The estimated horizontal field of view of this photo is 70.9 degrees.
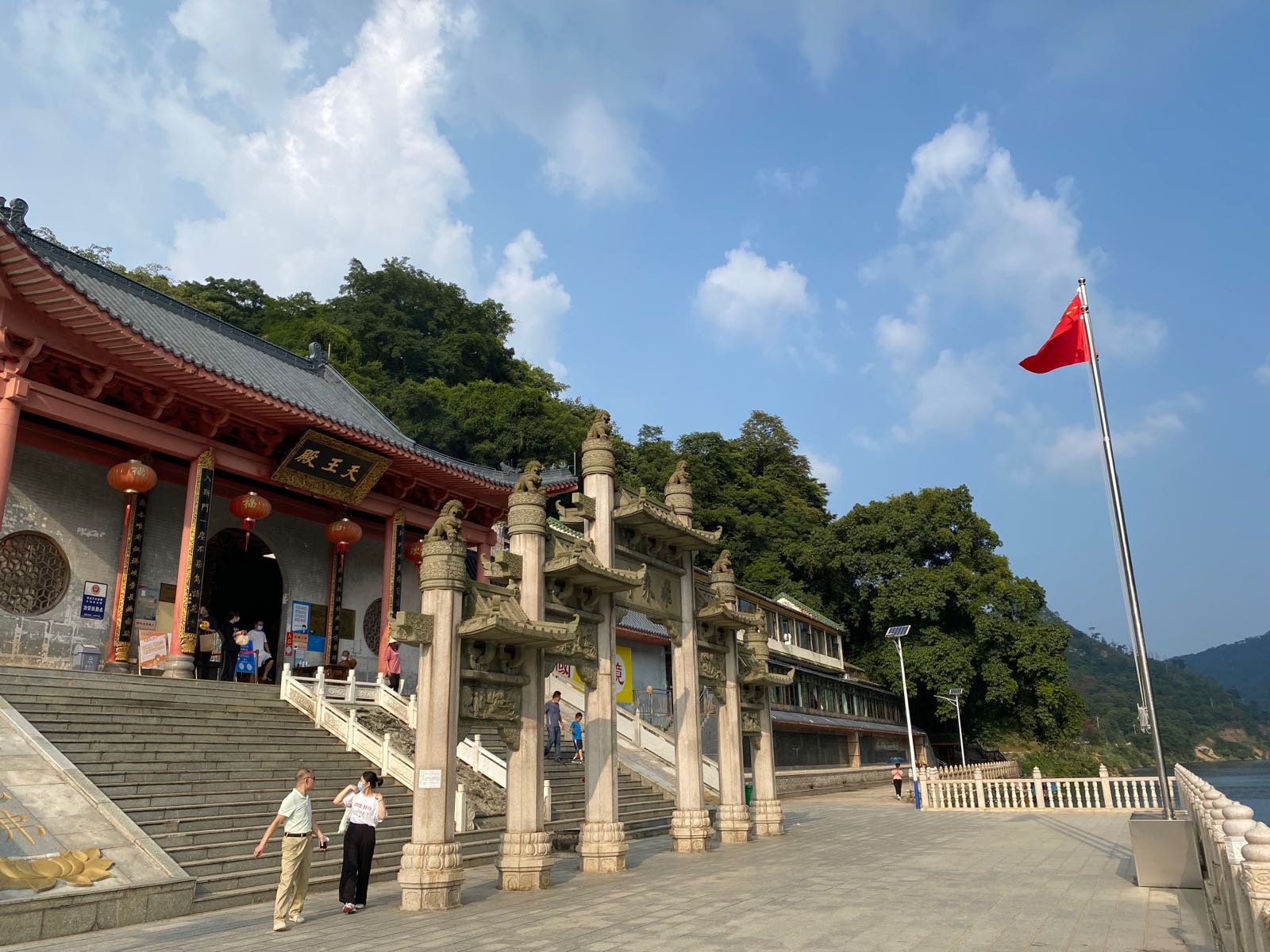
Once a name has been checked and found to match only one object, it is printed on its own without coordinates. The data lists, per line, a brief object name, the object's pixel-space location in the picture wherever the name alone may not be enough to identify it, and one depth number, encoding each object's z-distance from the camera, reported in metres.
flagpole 10.34
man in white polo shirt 7.79
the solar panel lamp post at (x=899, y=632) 26.64
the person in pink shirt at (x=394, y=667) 19.80
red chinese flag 12.59
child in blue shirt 19.09
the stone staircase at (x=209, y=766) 9.73
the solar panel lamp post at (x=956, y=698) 38.04
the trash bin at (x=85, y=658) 16.31
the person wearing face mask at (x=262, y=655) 18.20
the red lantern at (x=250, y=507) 18.17
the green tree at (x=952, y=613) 42.41
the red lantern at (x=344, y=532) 20.70
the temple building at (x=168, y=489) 15.12
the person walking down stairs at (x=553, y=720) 18.39
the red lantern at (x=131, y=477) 16.27
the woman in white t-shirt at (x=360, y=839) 8.67
